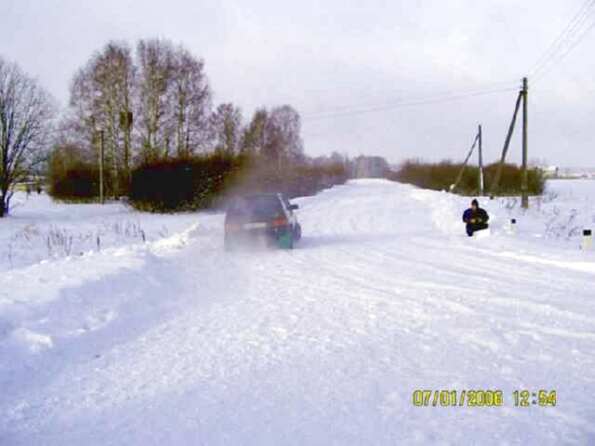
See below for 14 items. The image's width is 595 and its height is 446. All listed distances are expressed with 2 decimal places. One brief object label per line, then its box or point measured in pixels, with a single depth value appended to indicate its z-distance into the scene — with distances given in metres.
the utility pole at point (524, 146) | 22.55
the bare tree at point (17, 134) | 27.59
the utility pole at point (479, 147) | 34.87
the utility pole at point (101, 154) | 33.25
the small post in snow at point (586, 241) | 11.62
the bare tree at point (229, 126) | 55.28
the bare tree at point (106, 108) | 36.47
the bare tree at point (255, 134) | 60.22
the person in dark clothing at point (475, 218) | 14.77
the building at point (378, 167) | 192.38
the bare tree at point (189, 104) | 38.91
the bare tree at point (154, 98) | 37.06
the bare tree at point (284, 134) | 66.31
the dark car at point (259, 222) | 12.36
